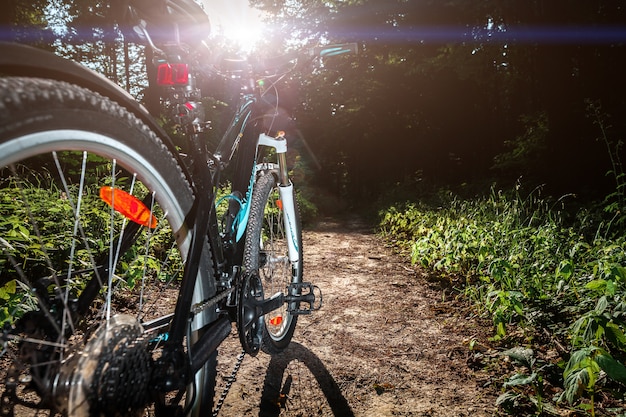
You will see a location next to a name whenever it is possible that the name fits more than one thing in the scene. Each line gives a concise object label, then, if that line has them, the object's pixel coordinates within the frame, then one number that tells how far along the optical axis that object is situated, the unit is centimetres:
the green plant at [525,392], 182
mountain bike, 92
